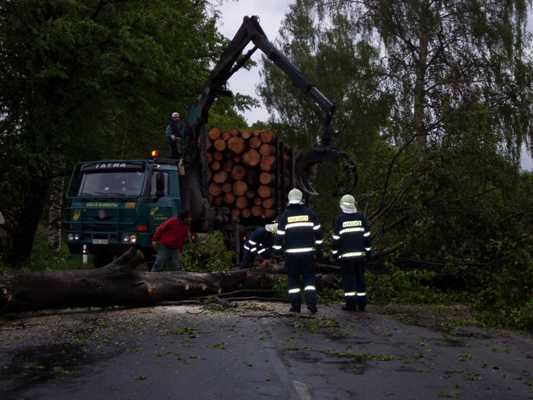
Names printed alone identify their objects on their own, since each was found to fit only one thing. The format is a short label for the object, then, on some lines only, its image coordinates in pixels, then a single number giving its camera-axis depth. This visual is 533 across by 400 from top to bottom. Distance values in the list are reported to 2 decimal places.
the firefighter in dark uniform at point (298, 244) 12.25
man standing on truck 18.25
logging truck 17.59
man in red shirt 15.51
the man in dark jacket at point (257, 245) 16.58
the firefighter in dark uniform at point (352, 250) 12.91
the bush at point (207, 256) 16.64
